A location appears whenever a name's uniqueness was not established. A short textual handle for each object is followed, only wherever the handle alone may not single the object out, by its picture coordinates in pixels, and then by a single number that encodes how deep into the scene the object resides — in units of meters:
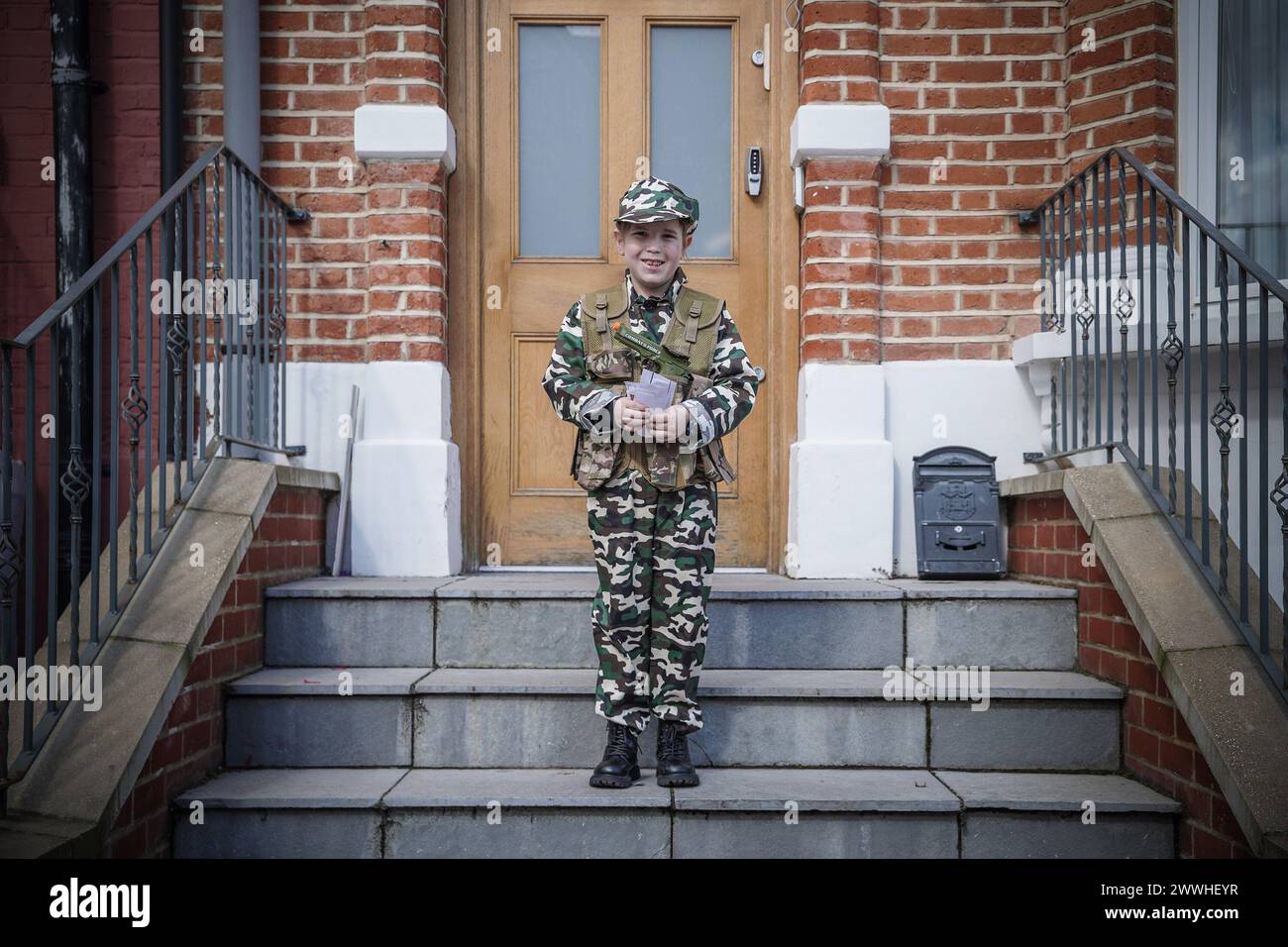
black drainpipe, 4.13
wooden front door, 4.59
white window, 4.04
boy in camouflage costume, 2.97
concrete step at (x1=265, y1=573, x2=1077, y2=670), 3.60
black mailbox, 4.04
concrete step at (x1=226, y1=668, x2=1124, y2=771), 3.23
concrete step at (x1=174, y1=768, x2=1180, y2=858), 2.86
